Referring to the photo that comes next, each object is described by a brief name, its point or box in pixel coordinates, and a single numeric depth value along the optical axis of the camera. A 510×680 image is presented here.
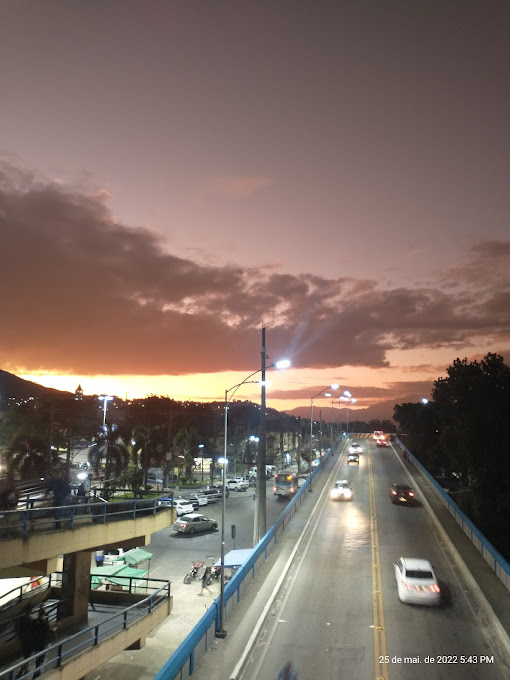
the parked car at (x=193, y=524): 44.25
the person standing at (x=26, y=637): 14.59
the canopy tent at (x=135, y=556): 30.53
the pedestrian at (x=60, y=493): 18.09
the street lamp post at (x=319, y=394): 36.38
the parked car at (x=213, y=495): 59.28
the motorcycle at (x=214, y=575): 30.50
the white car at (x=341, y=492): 43.19
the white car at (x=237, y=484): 70.19
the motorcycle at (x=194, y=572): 31.55
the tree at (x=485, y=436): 43.31
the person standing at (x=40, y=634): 14.69
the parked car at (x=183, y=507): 50.09
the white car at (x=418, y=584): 20.06
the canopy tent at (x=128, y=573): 27.80
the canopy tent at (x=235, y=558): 27.27
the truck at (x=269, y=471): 89.25
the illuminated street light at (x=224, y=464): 17.82
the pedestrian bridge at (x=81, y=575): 15.95
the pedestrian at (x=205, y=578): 29.94
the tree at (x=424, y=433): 84.62
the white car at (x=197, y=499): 55.27
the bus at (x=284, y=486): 60.38
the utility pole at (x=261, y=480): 27.73
